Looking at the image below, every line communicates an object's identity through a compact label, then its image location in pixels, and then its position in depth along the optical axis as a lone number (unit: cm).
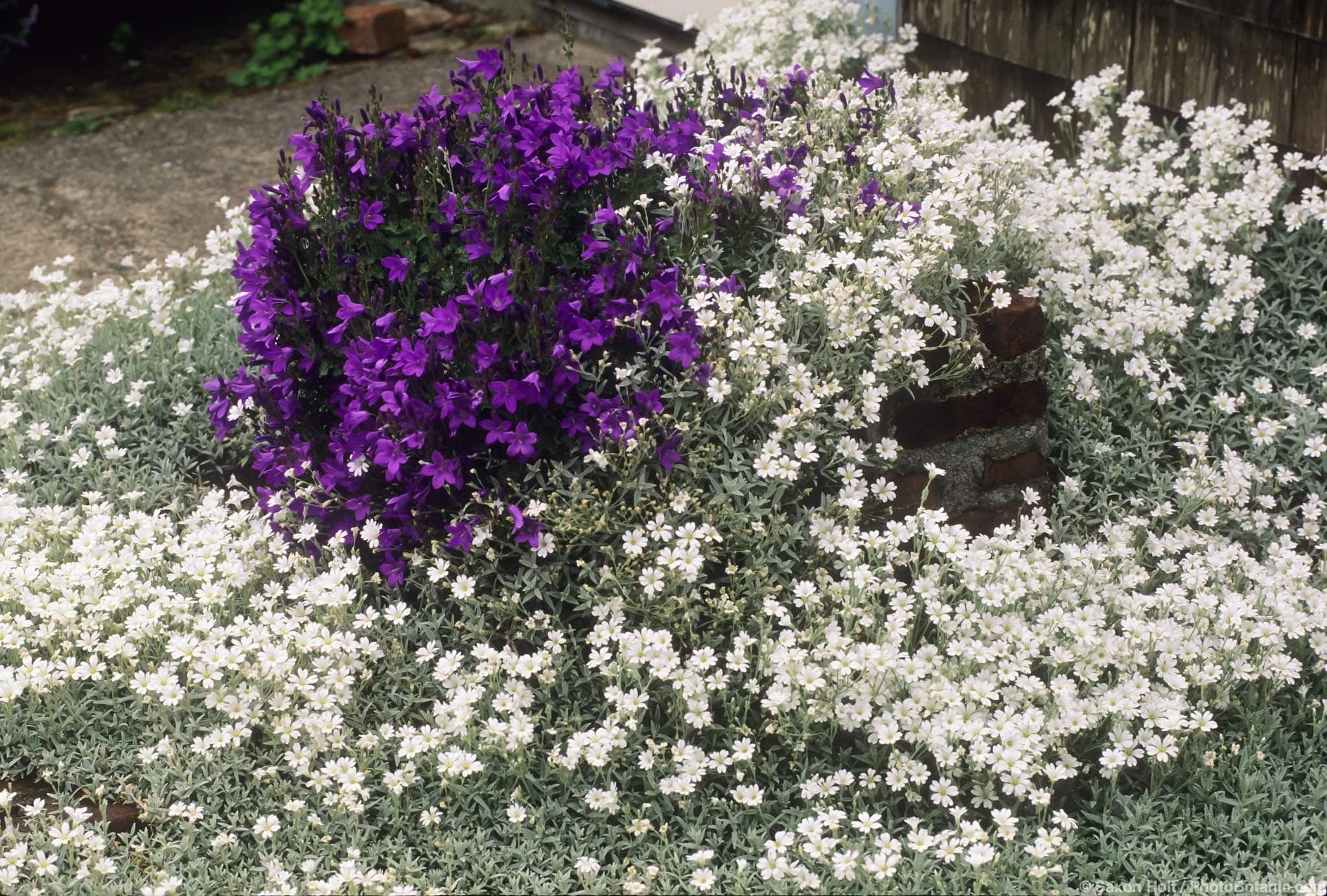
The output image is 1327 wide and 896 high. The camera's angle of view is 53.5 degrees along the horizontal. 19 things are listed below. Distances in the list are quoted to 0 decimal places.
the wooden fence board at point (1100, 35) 511
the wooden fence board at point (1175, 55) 481
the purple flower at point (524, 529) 323
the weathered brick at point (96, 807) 309
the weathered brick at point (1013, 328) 377
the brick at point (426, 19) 896
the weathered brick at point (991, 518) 389
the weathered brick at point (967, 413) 376
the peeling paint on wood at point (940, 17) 582
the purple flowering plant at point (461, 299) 335
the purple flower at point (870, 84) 420
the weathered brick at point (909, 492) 373
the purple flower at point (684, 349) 338
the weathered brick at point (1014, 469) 386
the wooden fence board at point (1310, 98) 448
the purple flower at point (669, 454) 333
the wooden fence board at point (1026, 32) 536
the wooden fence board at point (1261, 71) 459
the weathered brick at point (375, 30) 864
